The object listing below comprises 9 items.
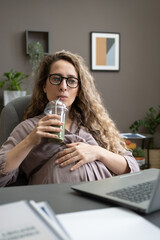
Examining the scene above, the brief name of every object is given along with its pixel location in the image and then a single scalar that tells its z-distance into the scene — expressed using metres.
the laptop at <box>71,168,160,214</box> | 0.65
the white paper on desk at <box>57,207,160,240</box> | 0.55
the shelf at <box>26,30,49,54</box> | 3.89
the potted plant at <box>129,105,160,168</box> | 4.07
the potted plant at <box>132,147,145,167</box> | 3.53
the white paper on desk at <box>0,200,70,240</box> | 0.45
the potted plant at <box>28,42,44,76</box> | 3.74
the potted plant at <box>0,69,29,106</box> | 3.57
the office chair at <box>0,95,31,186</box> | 1.58
